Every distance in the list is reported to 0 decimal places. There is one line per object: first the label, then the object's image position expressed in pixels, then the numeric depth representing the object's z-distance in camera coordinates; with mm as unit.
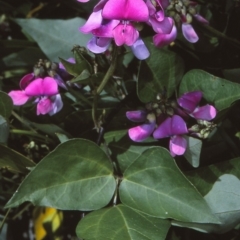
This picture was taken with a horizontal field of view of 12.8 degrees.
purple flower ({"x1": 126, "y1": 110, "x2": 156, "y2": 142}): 676
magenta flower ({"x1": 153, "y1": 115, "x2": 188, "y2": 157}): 671
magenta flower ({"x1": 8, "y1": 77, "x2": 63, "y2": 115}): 693
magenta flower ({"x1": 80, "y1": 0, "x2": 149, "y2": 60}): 618
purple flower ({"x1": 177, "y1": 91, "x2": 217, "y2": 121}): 678
